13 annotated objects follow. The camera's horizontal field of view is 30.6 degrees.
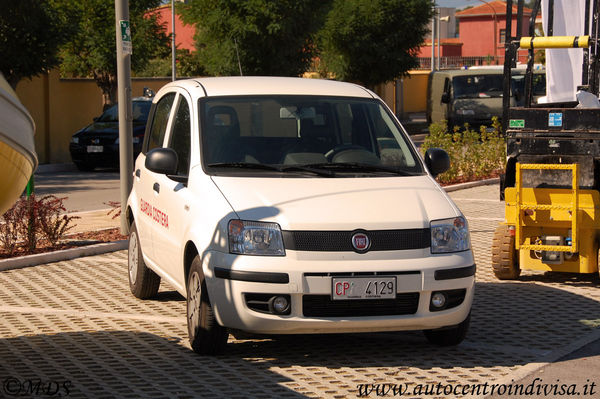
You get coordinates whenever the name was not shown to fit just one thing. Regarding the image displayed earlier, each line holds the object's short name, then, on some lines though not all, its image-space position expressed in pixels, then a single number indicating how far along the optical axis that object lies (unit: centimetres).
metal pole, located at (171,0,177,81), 4625
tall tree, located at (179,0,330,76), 3744
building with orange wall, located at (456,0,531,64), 10436
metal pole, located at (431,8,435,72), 5946
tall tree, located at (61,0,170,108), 3638
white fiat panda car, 709
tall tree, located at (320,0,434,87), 4338
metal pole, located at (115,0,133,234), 1364
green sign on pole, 1366
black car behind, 2594
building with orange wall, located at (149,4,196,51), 8202
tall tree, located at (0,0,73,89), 2611
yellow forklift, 1014
